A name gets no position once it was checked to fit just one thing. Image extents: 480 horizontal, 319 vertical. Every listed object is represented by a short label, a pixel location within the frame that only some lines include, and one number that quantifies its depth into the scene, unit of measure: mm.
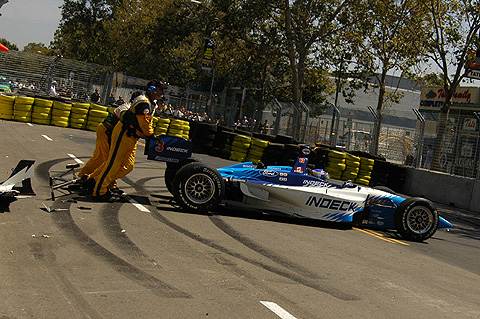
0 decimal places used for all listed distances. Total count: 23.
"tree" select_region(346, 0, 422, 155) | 26484
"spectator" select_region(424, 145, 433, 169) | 19594
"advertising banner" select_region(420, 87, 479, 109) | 34156
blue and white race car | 8219
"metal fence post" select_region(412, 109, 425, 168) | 19547
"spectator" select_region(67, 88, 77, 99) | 30783
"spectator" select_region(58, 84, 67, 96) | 30503
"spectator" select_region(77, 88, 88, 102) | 30688
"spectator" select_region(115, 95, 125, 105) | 29075
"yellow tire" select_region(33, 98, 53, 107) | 20359
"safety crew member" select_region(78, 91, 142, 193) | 8773
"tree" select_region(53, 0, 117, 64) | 70375
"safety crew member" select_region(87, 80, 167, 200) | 8023
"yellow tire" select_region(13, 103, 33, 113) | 20219
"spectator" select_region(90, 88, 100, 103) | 30312
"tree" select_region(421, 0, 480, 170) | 22766
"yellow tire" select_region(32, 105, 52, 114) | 20392
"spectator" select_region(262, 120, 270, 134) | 27873
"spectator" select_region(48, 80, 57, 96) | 28688
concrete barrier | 17566
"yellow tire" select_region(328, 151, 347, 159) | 19031
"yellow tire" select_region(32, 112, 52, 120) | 20422
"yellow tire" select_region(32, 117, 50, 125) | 20453
